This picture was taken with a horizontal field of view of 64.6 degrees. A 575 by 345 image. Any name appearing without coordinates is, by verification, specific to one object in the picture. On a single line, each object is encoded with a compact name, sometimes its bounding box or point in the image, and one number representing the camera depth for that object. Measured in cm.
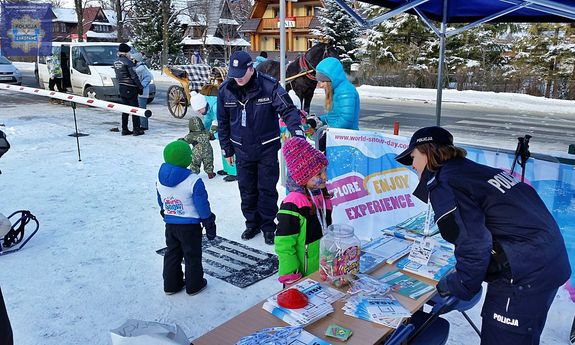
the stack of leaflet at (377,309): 210
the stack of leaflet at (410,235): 301
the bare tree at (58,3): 5990
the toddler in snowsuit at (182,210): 361
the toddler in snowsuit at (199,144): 707
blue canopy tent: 485
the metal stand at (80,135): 1091
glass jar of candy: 243
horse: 707
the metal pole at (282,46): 625
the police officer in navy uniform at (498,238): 207
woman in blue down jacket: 522
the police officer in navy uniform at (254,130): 471
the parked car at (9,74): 2089
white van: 1384
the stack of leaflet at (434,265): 261
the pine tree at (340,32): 2992
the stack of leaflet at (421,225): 320
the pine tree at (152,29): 3909
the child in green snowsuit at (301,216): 279
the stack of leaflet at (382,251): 272
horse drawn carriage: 1310
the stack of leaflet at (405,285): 238
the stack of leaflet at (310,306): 209
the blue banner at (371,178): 445
